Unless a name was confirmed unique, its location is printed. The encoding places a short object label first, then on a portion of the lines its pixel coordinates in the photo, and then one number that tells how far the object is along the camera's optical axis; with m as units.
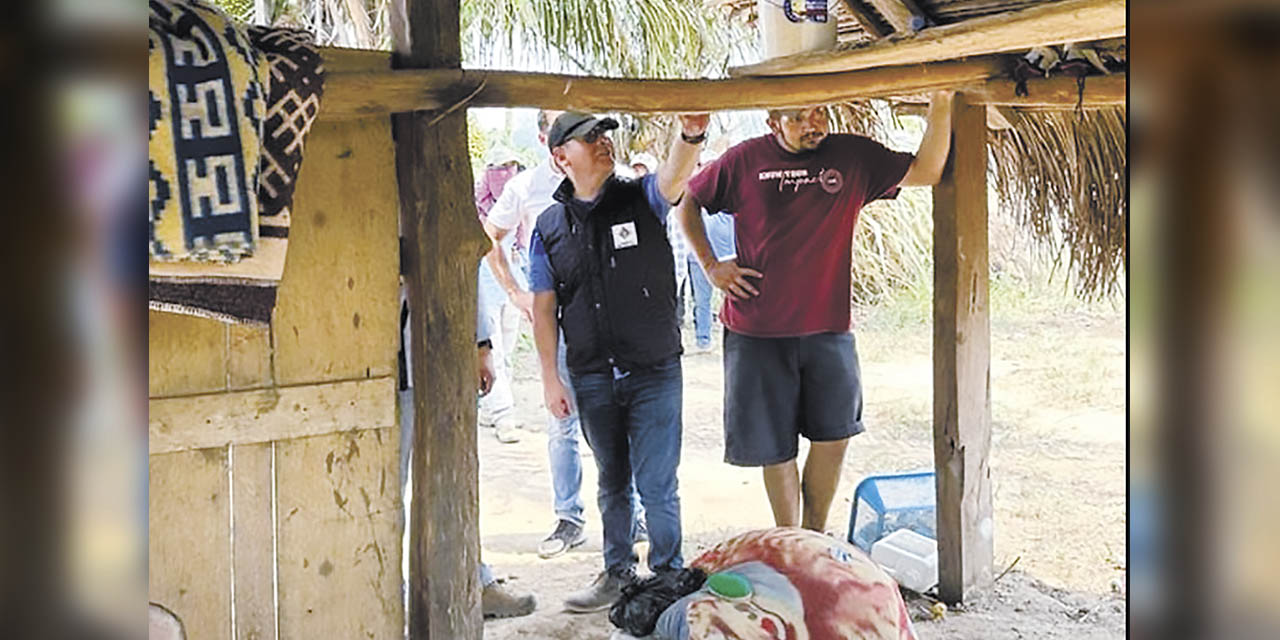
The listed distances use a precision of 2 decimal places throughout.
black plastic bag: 2.55
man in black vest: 4.06
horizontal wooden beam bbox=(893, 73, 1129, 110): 3.65
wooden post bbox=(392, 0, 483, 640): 2.74
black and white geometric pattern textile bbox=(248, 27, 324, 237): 2.34
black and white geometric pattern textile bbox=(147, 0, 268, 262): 2.10
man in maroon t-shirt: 4.11
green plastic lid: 2.35
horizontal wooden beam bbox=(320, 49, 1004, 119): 2.63
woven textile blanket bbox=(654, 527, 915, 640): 2.32
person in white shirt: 5.13
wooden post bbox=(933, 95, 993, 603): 4.10
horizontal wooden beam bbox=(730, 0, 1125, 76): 2.59
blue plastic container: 4.71
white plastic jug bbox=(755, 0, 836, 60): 3.38
